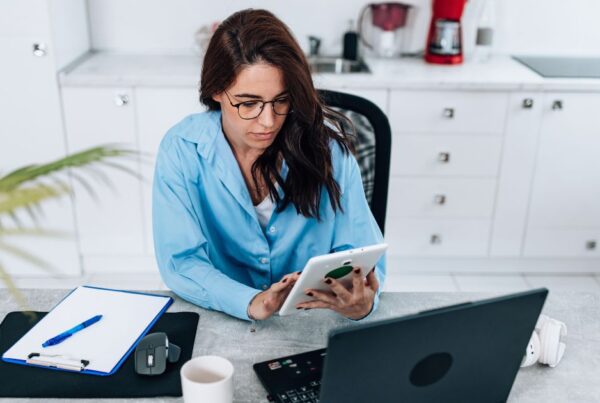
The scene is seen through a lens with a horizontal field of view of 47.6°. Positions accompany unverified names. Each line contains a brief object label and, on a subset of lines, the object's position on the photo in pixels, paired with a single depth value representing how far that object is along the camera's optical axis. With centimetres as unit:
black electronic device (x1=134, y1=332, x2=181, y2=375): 116
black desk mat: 112
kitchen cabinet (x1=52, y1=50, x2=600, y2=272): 268
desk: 115
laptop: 88
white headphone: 120
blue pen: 123
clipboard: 118
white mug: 99
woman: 137
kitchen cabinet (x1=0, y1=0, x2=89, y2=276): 255
